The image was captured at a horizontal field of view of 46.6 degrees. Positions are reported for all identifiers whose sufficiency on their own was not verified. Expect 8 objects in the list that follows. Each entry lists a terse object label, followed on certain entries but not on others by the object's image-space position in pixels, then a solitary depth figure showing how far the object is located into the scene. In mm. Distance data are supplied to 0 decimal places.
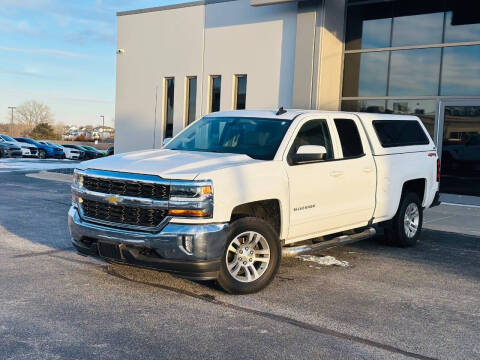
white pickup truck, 5340
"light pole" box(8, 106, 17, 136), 116556
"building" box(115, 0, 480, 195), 14531
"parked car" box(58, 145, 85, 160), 39438
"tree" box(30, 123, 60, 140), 84188
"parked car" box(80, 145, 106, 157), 44266
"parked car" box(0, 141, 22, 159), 31452
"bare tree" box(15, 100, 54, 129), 114250
